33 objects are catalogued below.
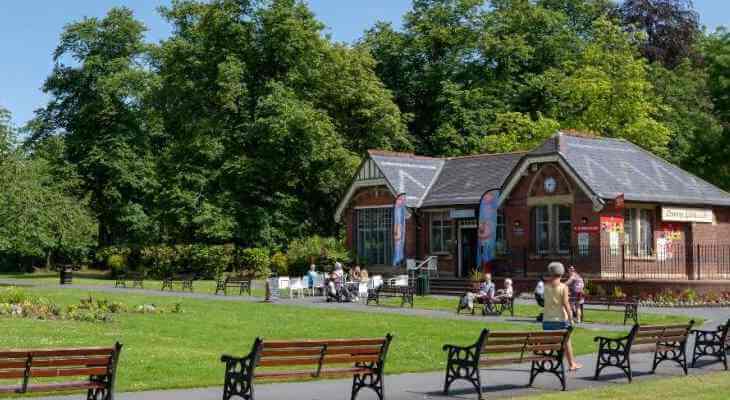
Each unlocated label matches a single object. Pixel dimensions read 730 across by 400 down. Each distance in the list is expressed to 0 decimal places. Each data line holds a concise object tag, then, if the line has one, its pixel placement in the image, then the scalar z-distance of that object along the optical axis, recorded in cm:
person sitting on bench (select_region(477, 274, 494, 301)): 3081
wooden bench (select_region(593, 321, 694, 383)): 1652
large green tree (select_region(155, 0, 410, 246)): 5512
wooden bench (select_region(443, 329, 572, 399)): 1451
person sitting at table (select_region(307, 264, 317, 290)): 4119
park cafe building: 3912
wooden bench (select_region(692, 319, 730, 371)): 1866
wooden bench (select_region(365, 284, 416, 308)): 3453
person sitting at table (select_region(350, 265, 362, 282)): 4010
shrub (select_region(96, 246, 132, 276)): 5831
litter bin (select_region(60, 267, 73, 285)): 4759
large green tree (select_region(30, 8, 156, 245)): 6294
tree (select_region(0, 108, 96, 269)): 3938
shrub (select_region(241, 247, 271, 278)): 5294
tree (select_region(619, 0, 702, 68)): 6700
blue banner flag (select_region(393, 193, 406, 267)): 4612
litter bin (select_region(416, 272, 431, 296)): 4066
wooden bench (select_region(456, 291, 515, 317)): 3055
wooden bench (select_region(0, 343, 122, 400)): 1168
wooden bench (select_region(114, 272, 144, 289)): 4584
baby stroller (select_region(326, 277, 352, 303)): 3747
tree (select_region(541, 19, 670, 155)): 5378
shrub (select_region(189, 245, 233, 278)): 5397
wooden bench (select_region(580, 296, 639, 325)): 2812
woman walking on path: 1678
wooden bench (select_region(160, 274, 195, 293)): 4293
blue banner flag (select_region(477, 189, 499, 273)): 4250
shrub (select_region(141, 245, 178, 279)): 5584
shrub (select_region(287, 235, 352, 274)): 4909
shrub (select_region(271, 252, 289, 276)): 5166
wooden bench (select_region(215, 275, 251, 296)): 4025
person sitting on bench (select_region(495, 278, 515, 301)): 3146
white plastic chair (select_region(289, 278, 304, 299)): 4000
